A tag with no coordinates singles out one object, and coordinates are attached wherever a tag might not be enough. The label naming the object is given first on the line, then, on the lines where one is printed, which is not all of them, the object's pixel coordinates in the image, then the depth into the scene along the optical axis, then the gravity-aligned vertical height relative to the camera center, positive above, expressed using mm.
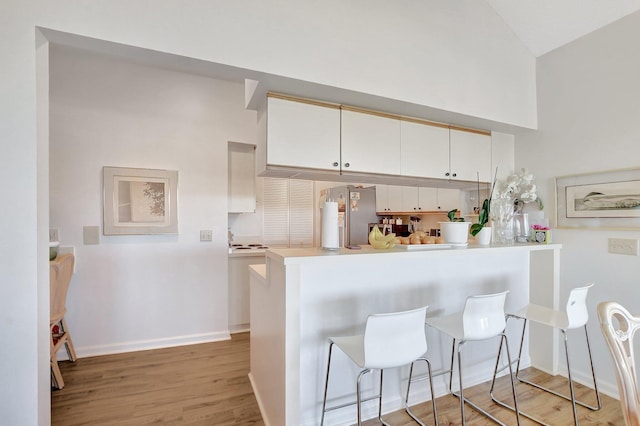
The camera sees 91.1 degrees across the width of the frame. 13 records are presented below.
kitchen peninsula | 1628 -595
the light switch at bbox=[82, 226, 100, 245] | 2913 -159
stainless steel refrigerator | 4887 +63
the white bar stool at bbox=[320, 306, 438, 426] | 1447 -612
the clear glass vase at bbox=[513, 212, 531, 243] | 2740 -123
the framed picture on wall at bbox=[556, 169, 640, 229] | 2184 +84
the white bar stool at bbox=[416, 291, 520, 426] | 1762 -628
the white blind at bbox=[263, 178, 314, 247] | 4668 +35
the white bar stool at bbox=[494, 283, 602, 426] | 1941 -719
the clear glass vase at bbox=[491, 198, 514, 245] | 2689 -68
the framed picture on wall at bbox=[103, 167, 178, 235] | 2986 +159
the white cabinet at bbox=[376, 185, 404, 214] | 4631 +231
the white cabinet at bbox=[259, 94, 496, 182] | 2018 +516
